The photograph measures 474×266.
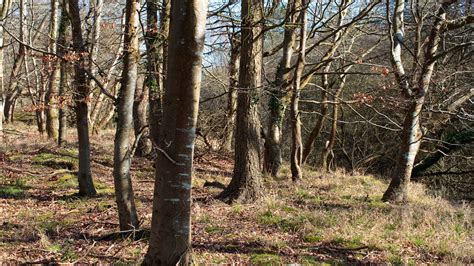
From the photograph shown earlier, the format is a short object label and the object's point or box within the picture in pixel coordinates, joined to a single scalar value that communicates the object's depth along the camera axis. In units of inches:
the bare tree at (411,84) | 345.4
